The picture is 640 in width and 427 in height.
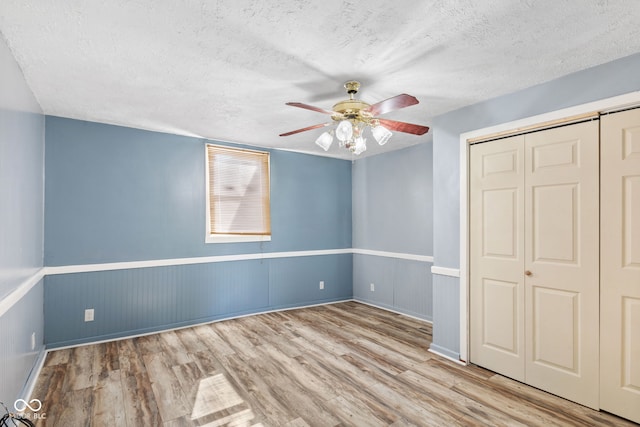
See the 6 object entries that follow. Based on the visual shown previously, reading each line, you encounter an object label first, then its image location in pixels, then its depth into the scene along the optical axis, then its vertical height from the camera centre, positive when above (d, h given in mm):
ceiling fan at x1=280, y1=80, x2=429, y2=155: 2379 +712
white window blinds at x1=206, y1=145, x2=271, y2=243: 4449 +264
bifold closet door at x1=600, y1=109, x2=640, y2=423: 2180 -351
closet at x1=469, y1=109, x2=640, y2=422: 2225 -362
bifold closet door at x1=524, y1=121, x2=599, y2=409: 2377 -367
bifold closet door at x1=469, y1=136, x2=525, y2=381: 2791 -384
